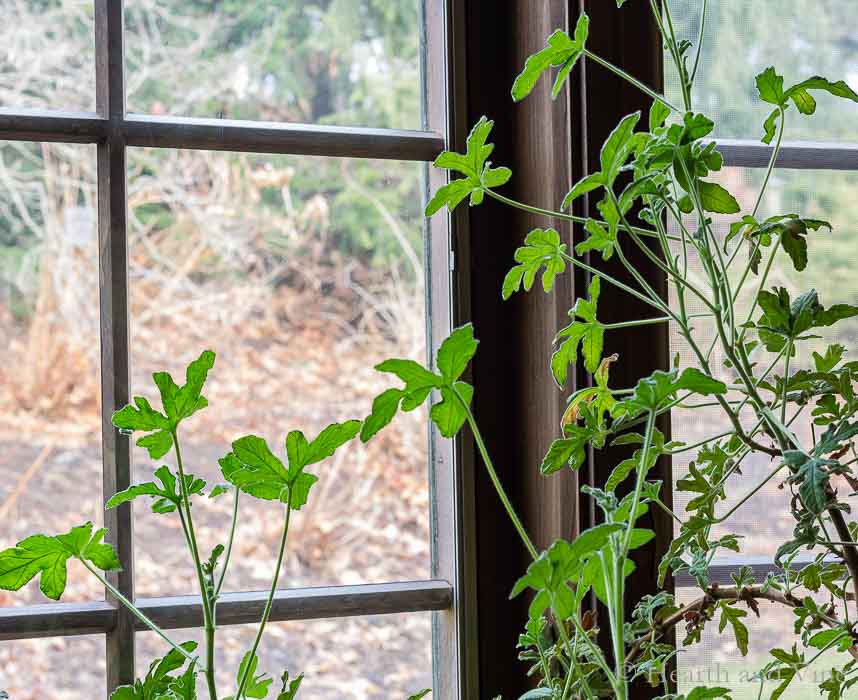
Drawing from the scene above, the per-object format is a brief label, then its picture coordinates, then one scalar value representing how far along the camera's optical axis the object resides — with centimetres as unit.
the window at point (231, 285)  165
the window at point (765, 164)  171
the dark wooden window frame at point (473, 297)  165
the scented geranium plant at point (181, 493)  148
